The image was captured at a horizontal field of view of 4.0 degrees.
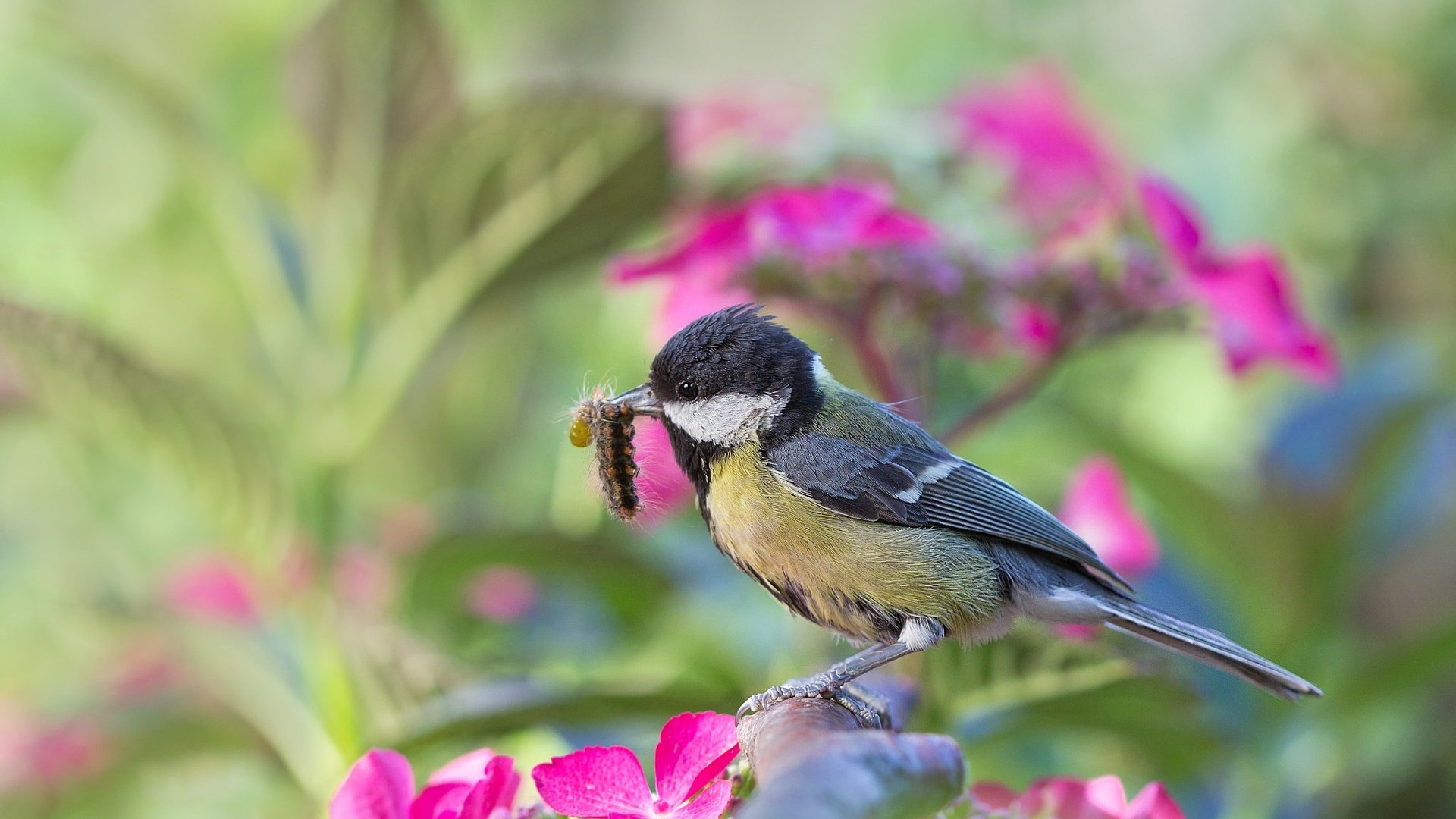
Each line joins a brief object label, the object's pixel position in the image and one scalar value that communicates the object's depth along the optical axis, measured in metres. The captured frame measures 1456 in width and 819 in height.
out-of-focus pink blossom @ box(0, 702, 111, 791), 3.70
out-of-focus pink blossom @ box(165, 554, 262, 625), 3.72
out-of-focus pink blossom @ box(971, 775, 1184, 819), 3.51
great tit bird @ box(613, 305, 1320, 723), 3.56
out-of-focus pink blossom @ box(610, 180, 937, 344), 3.60
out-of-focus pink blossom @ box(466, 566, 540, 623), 3.71
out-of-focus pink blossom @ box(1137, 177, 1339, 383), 3.60
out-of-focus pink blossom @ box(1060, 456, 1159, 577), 3.63
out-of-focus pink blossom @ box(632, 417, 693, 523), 3.57
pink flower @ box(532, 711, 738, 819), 3.49
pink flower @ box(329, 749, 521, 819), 3.50
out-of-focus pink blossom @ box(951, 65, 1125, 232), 3.86
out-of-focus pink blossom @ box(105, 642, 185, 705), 3.72
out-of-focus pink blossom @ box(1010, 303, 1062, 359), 3.61
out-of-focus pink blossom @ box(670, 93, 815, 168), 3.70
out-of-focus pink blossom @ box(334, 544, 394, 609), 3.71
